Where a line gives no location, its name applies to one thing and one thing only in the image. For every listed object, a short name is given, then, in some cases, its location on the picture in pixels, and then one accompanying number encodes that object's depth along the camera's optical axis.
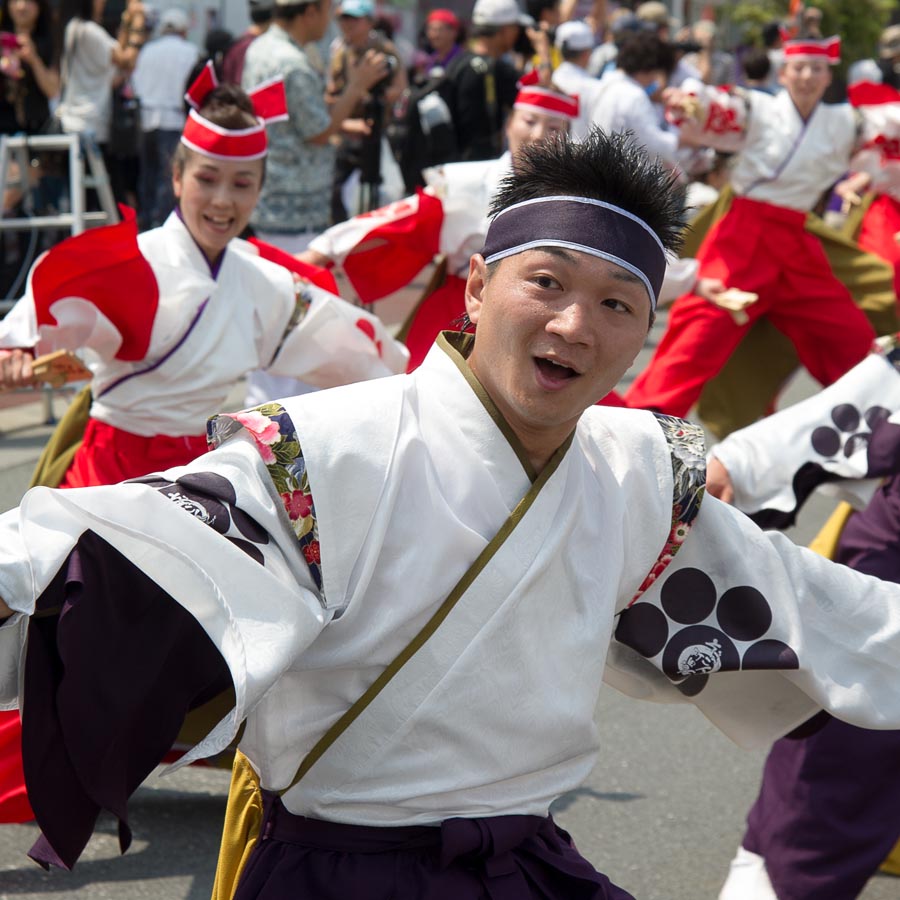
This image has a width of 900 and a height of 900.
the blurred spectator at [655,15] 10.98
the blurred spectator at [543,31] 8.43
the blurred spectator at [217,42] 9.77
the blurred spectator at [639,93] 8.02
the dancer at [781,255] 6.07
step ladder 7.33
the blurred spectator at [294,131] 6.53
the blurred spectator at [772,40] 12.24
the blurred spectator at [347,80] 8.33
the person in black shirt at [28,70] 7.82
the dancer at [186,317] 3.49
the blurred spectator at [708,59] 13.24
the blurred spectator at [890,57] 12.20
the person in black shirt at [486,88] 8.81
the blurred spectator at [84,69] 8.37
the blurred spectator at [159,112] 9.52
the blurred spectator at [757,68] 10.41
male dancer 1.72
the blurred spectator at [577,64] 8.66
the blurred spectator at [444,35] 10.23
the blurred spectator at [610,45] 10.31
